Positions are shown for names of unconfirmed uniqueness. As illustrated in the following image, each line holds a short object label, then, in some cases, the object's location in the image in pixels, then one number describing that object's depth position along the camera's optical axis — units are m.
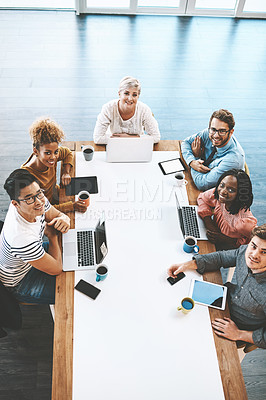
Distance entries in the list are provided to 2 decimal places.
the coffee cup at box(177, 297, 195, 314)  2.08
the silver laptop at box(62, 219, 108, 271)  2.24
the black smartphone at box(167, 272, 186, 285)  2.23
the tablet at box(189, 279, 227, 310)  2.17
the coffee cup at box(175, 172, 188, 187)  2.76
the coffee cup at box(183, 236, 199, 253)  2.34
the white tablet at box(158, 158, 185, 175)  2.87
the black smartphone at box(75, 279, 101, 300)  2.14
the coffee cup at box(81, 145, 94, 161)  2.85
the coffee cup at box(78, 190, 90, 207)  2.54
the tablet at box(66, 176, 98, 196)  2.68
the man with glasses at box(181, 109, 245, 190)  2.70
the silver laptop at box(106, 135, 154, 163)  2.72
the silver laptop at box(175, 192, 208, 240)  2.48
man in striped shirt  2.06
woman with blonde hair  2.96
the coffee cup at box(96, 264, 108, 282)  2.17
